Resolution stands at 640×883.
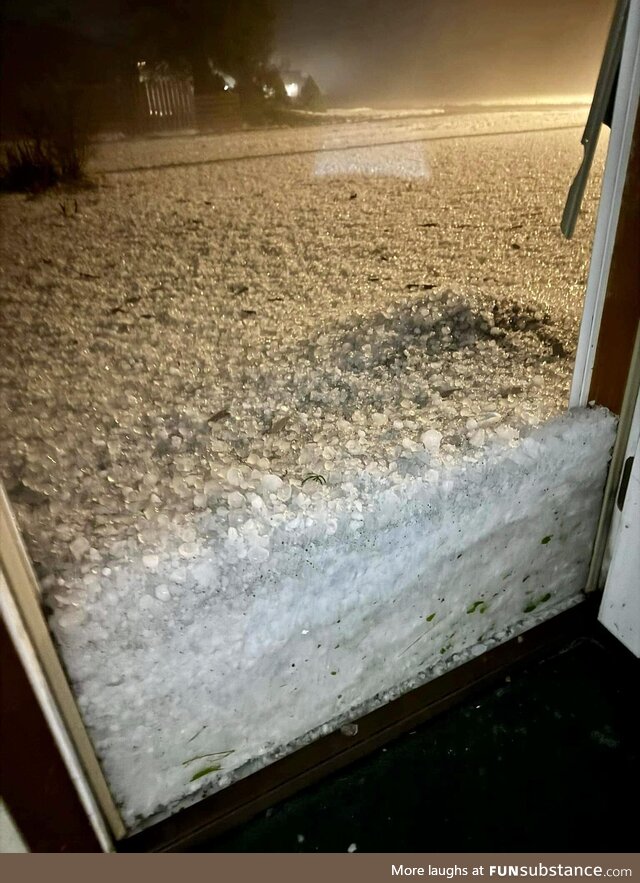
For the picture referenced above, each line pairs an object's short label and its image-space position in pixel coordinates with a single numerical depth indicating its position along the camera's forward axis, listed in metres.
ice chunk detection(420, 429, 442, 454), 0.79
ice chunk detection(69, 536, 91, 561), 0.64
